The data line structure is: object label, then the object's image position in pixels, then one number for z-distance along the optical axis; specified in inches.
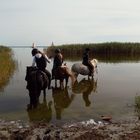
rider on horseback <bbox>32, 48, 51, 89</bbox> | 211.2
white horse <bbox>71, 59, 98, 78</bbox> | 325.7
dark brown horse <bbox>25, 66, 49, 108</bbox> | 196.4
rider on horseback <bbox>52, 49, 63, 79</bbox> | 266.5
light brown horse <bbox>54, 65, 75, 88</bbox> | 267.8
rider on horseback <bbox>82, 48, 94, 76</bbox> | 328.8
